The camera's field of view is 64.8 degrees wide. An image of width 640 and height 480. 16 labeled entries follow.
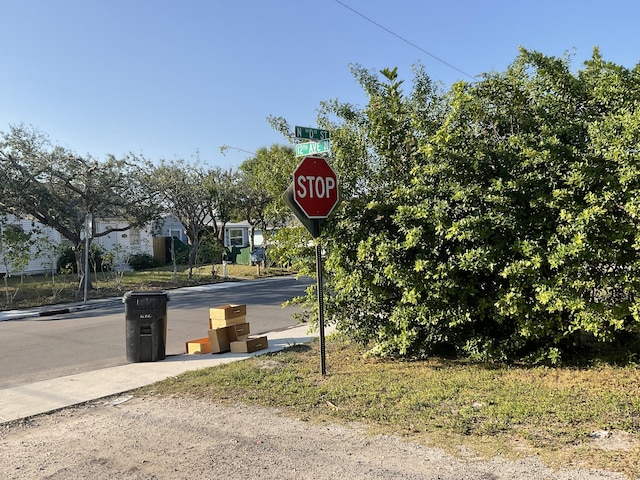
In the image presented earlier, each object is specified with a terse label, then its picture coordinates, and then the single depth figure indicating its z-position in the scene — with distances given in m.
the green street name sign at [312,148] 6.43
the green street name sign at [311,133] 6.68
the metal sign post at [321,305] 6.40
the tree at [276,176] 7.50
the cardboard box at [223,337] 8.31
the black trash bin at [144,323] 7.83
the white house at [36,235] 27.14
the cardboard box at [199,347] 8.40
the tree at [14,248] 17.78
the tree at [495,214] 5.32
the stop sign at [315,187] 6.27
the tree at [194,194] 22.77
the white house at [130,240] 31.98
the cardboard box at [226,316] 8.57
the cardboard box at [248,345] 8.21
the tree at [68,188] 17.41
